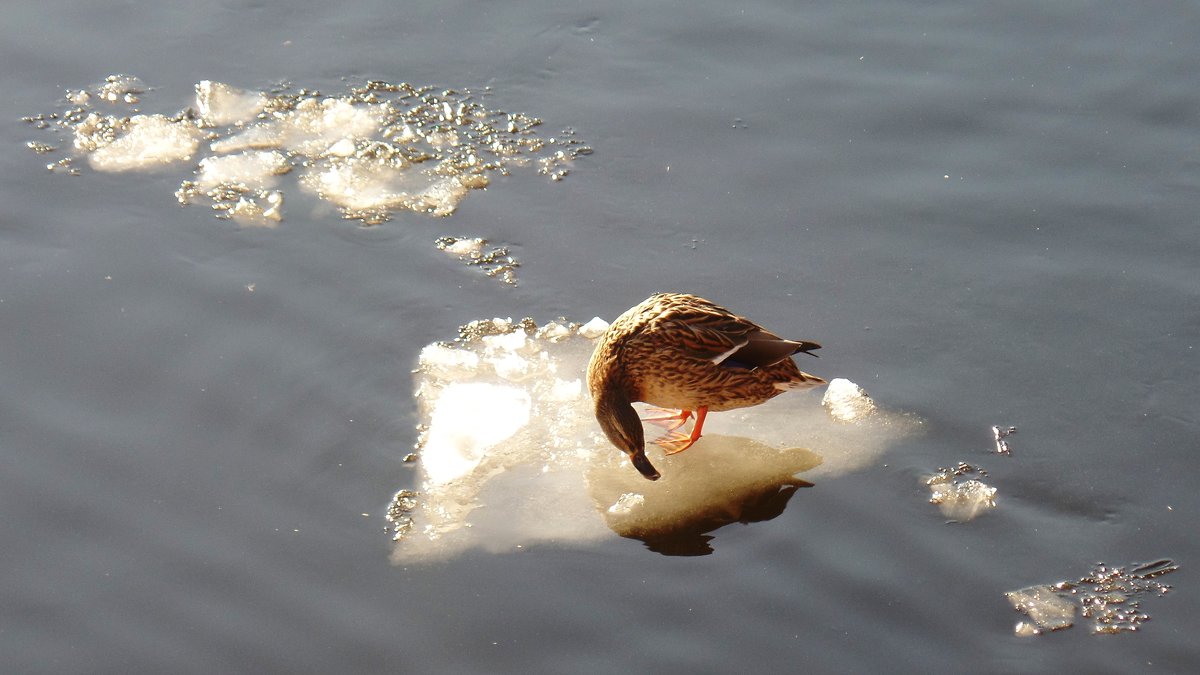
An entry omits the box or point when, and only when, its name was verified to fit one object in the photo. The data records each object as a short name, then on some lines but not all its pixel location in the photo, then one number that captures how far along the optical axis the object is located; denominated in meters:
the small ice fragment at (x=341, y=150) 11.39
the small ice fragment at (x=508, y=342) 9.35
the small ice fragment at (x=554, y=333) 9.47
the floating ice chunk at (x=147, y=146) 11.25
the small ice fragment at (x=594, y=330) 9.49
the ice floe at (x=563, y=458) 8.05
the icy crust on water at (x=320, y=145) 10.96
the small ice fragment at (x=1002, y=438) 8.27
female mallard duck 8.38
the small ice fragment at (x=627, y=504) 8.27
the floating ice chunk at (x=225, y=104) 11.76
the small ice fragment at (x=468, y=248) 10.20
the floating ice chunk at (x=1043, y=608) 7.06
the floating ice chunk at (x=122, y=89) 12.01
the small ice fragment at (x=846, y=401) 8.68
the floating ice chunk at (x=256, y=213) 10.60
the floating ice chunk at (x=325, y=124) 11.55
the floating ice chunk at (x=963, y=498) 7.84
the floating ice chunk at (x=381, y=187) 10.85
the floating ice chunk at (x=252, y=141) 11.47
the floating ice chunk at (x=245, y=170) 11.05
